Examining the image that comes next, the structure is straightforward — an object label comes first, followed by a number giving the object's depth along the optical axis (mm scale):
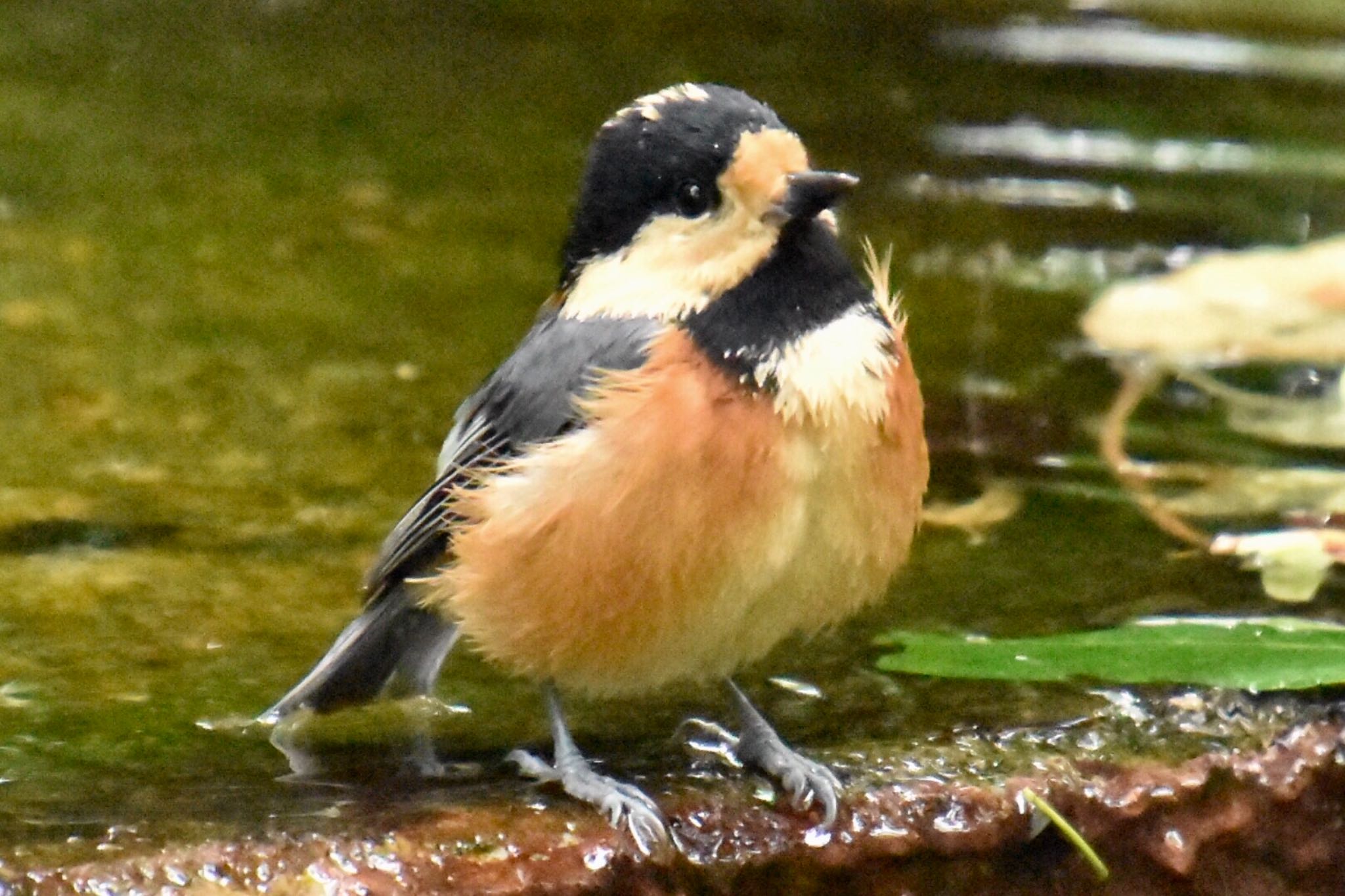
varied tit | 4887
